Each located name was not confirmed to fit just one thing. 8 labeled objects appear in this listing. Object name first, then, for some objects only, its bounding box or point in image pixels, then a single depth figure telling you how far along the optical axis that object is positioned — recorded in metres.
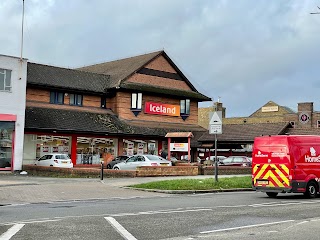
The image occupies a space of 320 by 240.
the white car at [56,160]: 33.94
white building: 32.75
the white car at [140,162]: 31.28
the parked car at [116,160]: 37.09
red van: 18.42
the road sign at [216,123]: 22.62
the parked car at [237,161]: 40.53
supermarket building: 37.88
